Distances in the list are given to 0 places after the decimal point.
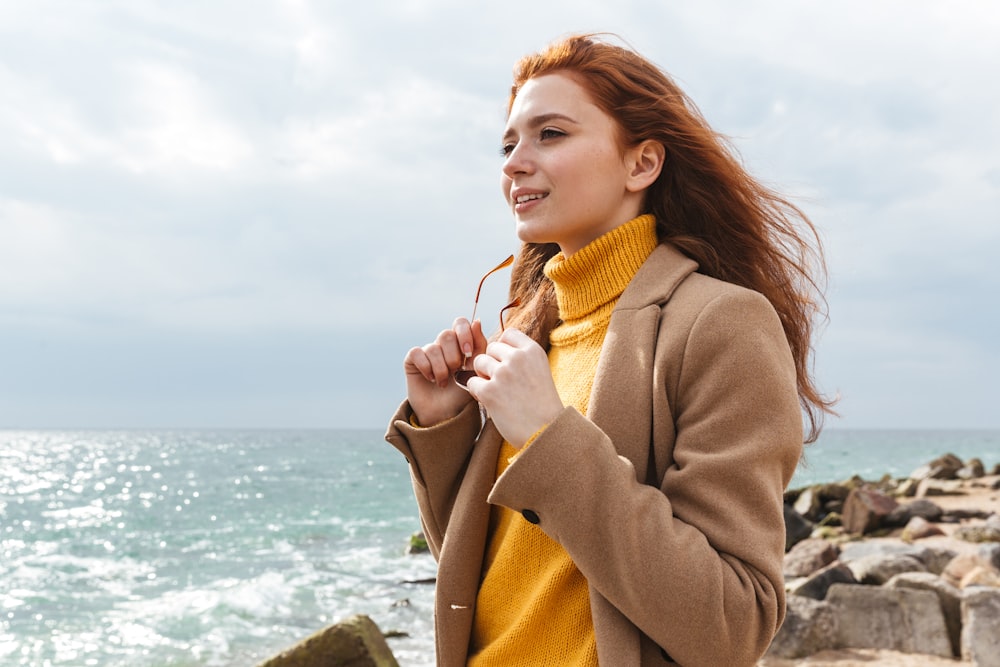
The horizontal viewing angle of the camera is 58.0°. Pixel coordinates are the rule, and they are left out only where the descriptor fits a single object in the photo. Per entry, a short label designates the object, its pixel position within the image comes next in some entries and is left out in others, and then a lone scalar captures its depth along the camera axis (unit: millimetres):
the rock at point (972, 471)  22750
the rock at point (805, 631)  6830
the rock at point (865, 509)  14383
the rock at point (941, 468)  22953
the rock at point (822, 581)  7652
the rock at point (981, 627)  6316
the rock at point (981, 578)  8330
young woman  1729
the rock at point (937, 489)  19094
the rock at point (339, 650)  5137
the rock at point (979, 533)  12367
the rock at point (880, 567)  8422
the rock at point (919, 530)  13094
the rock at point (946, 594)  6766
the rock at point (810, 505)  17312
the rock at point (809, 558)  10281
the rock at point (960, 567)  8914
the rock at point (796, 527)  14633
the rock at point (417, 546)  16725
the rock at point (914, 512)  14633
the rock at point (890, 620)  6762
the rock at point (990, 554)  9505
